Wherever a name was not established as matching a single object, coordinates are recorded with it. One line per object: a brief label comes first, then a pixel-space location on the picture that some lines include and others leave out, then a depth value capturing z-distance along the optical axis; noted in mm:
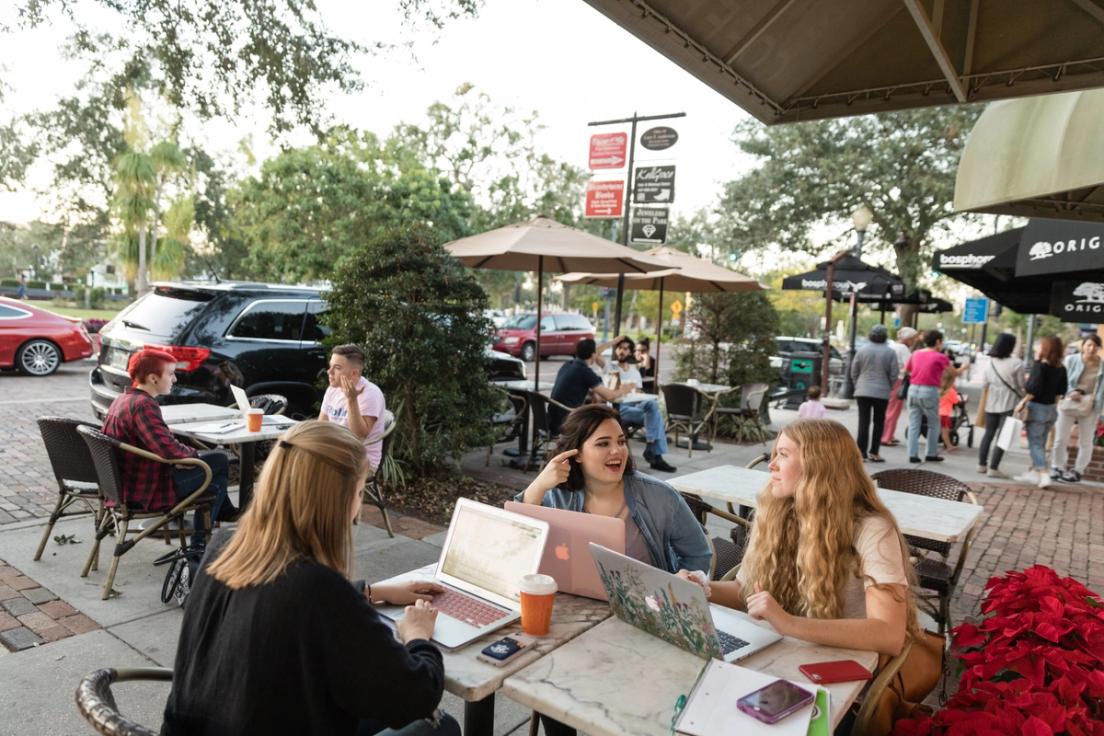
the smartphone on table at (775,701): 1544
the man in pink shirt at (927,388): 9469
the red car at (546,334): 23094
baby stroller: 11633
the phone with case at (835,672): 1809
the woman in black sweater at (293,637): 1535
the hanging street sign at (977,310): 24734
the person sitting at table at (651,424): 8148
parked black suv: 6477
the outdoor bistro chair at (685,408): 9281
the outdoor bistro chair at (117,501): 3869
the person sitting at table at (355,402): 4910
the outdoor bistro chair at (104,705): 1459
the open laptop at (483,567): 2051
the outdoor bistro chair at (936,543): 3645
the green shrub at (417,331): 6285
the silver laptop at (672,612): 1775
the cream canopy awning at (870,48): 2742
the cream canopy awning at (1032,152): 3088
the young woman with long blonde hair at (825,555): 2043
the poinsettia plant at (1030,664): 1771
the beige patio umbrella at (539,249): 7305
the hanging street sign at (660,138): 11719
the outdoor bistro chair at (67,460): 4070
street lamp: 13062
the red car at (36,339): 12266
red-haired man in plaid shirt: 4004
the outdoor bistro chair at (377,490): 5191
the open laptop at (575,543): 2100
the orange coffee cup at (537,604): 1943
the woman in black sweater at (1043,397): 8281
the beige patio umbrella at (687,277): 9891
